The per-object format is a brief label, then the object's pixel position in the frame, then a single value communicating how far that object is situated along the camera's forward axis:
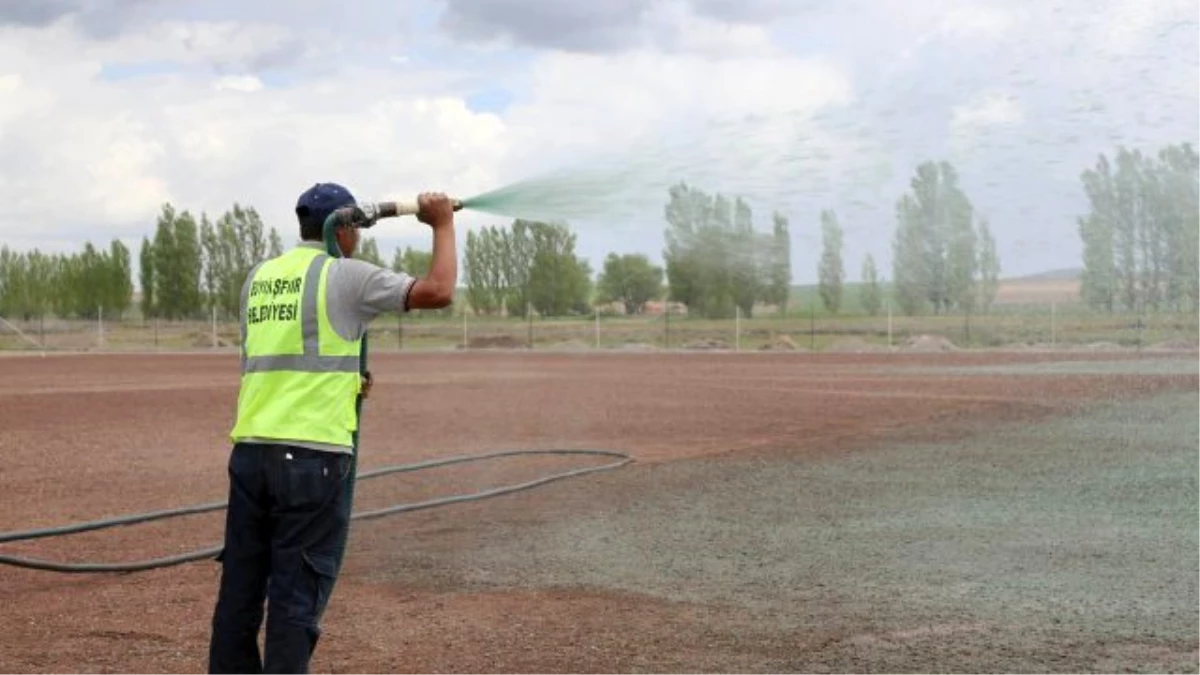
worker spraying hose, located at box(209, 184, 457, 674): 5.06
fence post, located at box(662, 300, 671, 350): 65.75
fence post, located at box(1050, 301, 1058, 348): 57.12
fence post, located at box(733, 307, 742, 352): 58.23
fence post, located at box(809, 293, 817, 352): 59.88
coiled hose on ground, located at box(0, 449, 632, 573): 9.06
